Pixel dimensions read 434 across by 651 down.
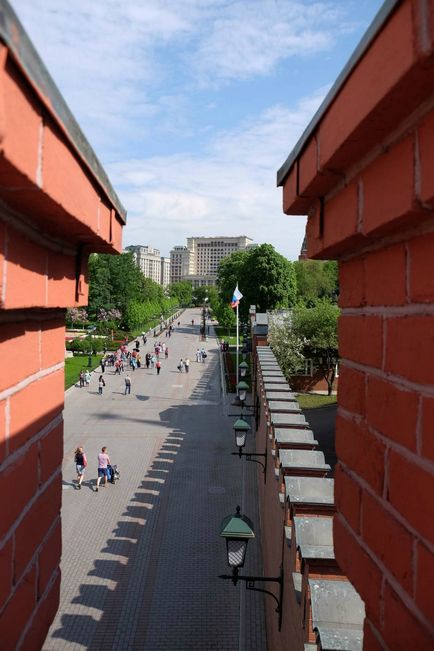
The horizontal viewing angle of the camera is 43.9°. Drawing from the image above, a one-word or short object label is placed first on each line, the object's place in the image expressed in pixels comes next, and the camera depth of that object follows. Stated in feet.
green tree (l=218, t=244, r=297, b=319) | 171.32
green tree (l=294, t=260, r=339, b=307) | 209.87
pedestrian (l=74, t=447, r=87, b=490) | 52.90
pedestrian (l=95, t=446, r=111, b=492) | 52.42
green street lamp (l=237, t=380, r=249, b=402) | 62.13
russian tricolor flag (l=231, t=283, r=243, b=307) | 101.14
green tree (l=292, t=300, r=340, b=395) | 95.45
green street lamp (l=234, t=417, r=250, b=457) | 39.73
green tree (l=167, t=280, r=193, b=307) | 482.69
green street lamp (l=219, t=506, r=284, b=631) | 21.02
